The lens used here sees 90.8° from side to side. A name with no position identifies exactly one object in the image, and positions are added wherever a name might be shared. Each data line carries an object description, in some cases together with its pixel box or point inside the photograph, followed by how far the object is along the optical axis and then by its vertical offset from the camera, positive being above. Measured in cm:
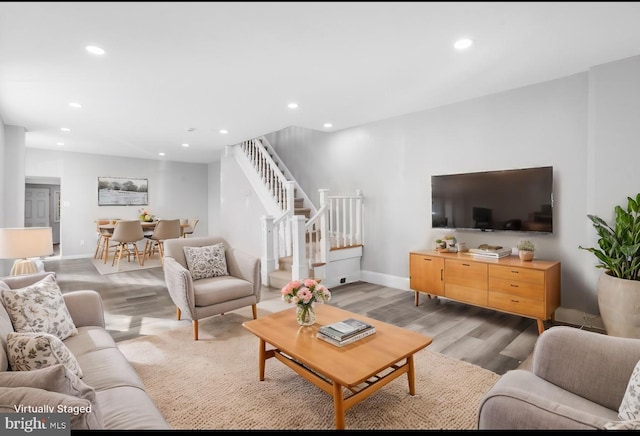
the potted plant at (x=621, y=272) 235 -43
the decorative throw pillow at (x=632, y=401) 106 -63
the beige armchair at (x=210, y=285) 283 -64
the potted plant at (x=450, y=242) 374 -28
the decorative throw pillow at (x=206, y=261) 328 -46
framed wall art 746 +65
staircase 434 -26
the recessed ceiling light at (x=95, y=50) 231 +126
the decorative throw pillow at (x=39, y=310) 172 -53
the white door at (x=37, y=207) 819 +28
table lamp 252 -22
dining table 661 -19
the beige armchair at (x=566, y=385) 107 -66
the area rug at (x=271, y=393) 176 -112
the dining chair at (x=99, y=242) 709 -55
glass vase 220 -68
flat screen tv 310 +20
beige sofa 121 -76
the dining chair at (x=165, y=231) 628 -26
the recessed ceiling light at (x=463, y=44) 228 +129
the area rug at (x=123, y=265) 580 -94
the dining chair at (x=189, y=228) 728 -24
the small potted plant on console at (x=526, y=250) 307 -31
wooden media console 282 -63
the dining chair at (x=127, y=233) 601 -29
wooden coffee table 161 -77
